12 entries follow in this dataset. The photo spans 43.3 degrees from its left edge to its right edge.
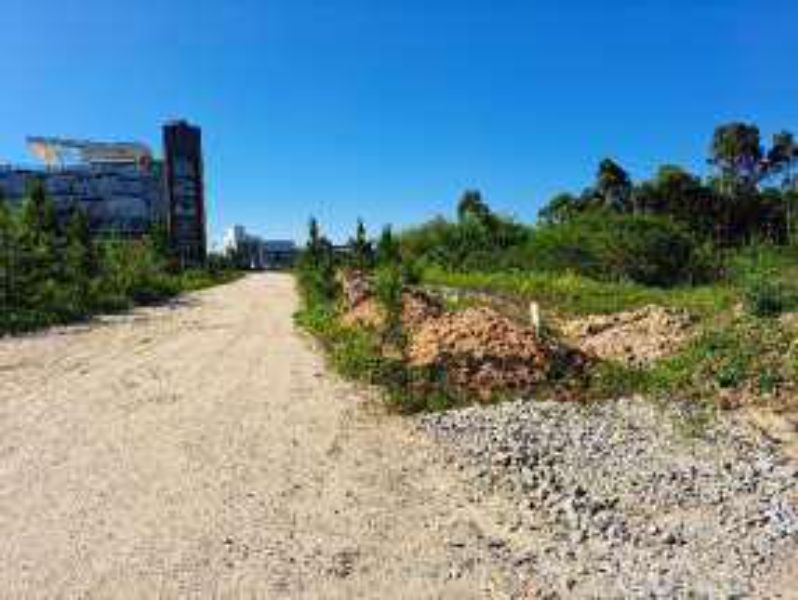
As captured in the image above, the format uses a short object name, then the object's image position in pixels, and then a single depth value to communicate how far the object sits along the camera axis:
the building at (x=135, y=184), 104.56
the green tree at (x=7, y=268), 22.87
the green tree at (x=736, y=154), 61.44
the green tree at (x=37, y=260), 24.71
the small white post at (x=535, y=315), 13.24
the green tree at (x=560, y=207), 62.05
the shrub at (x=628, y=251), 32.78
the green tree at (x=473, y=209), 50.22
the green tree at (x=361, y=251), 35.62
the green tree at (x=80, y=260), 27.00
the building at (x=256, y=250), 120.12
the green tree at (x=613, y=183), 63.28
